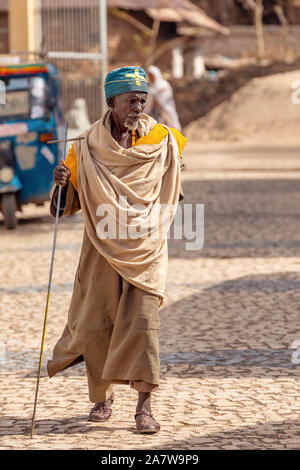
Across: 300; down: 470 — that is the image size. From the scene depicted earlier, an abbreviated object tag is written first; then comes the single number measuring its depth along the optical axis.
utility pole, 23.31
